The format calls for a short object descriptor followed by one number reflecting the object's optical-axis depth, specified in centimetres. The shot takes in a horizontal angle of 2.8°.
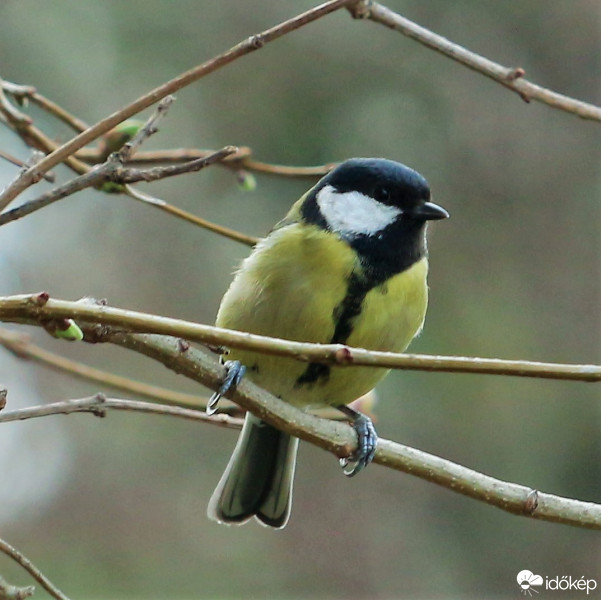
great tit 340
